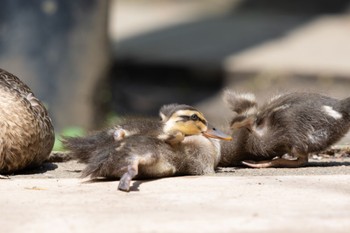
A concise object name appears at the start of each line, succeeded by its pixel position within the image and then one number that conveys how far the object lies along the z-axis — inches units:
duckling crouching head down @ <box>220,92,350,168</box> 469.4
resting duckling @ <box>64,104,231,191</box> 409.1
